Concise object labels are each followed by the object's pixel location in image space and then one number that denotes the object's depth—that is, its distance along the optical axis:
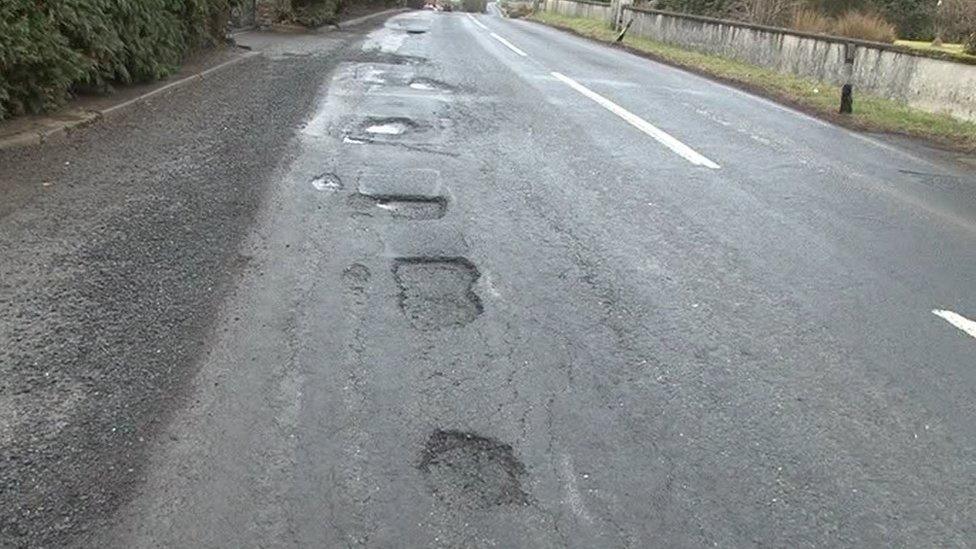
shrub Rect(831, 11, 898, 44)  22.08
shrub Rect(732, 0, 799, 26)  27.03
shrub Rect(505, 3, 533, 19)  74.56
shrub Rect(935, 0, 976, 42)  19.40
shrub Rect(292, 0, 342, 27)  24.73
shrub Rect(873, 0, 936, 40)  26.94
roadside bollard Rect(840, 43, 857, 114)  14.16
